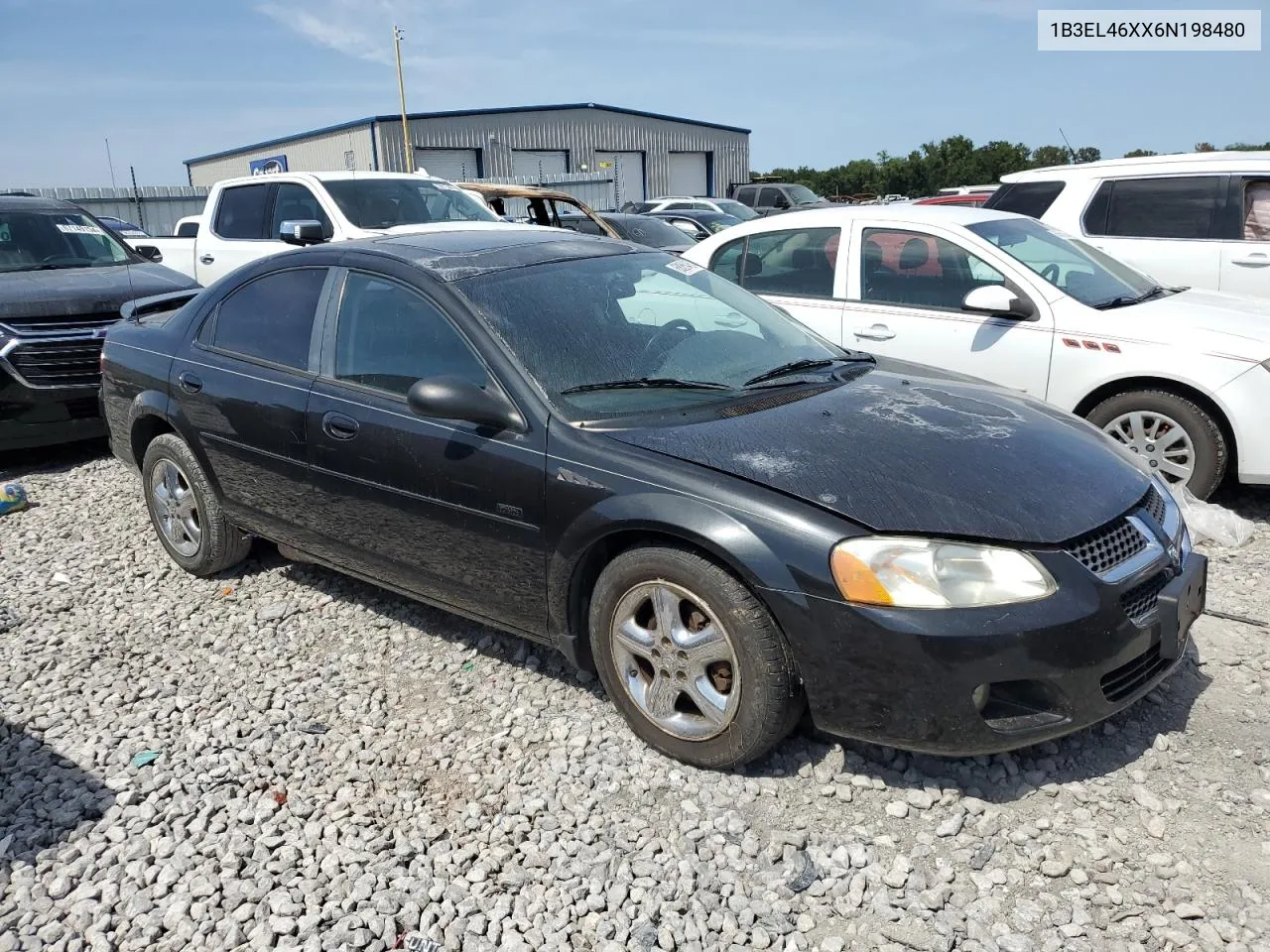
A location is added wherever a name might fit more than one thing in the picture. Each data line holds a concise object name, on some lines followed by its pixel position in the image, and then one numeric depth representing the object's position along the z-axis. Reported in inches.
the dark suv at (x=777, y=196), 1122.7
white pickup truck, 330.3
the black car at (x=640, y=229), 522.0
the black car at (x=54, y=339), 255.3
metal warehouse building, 1536.7
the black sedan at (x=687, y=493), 105.4
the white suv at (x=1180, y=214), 280.4
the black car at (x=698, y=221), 697.6
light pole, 1296.8
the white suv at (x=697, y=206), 945.5
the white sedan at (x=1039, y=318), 196.1
